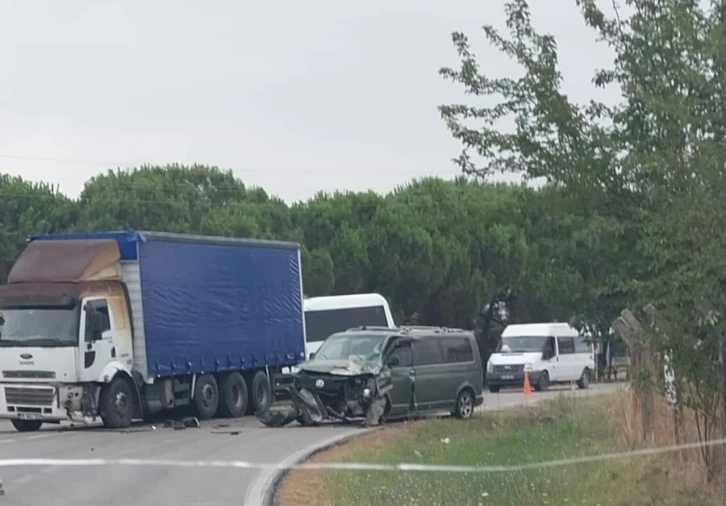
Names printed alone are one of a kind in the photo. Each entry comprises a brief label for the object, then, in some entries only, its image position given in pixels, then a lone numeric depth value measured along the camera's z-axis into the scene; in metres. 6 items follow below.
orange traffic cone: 39.97
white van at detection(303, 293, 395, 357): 42.88
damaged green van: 28.45
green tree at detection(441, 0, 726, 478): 12.38
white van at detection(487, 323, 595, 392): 49.16
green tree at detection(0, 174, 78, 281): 59.05
